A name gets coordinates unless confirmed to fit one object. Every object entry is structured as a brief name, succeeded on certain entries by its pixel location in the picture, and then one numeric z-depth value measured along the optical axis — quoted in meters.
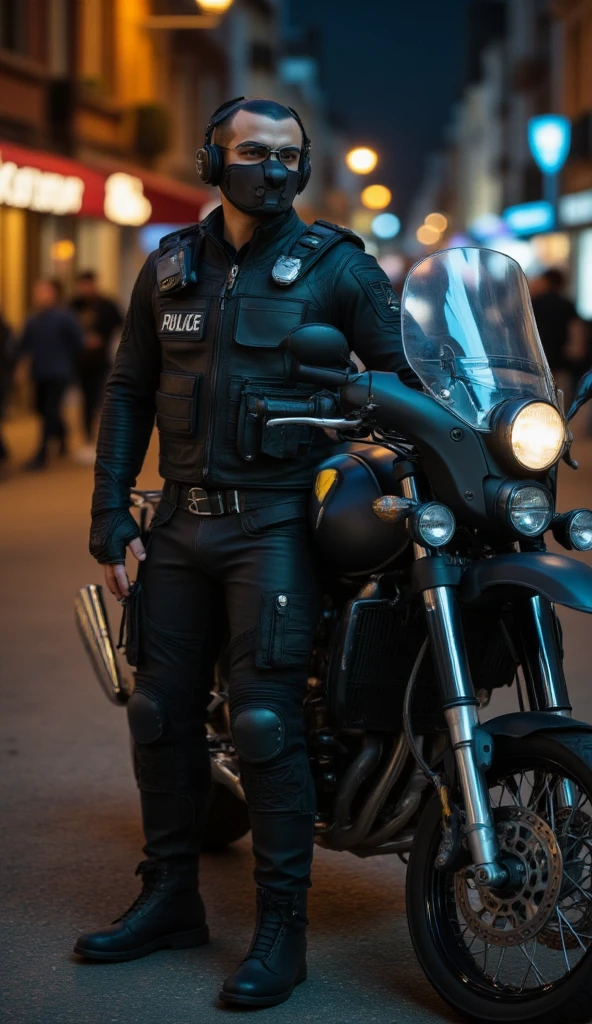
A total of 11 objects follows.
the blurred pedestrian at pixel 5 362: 15.45
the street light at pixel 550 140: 19.95
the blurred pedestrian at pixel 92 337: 17.42
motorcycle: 3.24
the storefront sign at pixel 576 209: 35.88
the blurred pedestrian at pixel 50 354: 16.06
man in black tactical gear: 3.61
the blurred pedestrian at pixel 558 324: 17.11
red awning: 20.27
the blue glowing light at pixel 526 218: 38.56
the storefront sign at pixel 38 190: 20.03
